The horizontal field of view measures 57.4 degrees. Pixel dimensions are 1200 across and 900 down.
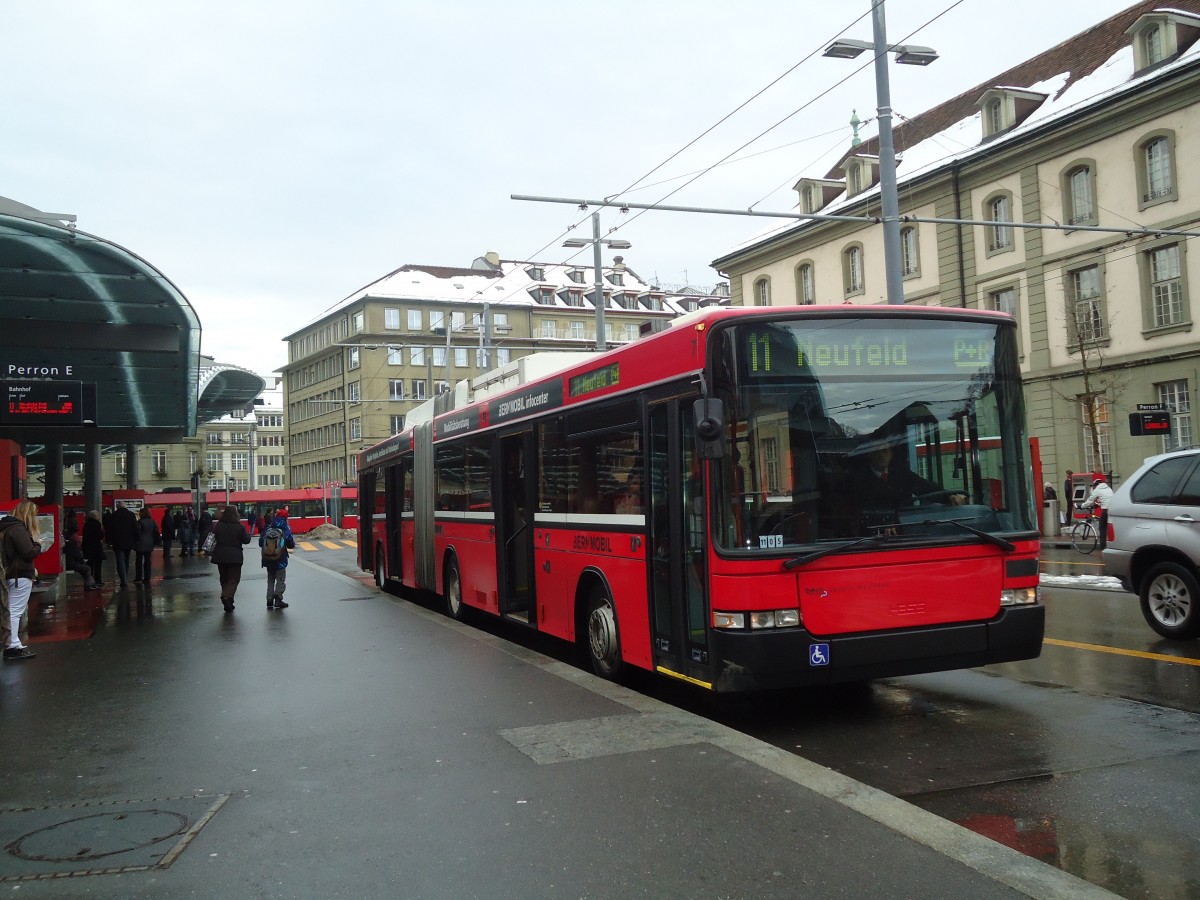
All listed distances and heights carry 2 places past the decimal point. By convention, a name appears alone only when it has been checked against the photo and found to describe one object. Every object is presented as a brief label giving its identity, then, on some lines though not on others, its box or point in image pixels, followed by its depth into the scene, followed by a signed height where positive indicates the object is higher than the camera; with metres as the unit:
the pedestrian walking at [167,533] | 37.75 -0.58
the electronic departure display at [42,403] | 18.61 +2.04
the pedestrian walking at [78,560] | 22.88 -0.86
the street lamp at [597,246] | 23.11 +5.40
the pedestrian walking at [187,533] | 40.38 -0.66
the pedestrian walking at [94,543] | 23.44 -0.51
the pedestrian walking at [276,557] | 16.55 -0.71
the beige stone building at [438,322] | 88.88 +14.90
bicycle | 23.42 -1.36
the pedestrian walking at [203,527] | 42.53 -0.50
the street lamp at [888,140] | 16.20 +5.14
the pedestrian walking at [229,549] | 16.38 -0.55
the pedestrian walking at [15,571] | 11.44 -0.50
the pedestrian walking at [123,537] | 22.97 -0.39
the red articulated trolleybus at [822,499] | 6.82 -0.09
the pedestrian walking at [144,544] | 23.52 -0.58
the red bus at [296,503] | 63.44 +0.52
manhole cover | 4.78 -1.50
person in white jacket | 21.65 -0.49
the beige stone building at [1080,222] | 29.70 +7.74
